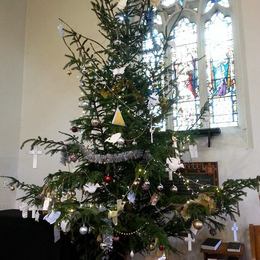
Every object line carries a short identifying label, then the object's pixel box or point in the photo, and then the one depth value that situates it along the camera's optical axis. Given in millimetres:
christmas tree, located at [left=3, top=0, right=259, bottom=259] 1684
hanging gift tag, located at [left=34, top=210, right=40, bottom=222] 1941
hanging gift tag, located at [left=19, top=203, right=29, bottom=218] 1886
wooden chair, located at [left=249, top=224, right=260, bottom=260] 2166
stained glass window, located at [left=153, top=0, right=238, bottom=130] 2807
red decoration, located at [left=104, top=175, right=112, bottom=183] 1751
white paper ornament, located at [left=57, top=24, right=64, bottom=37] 1894
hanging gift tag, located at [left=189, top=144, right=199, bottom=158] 2035
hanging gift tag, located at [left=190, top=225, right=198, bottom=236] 1667
